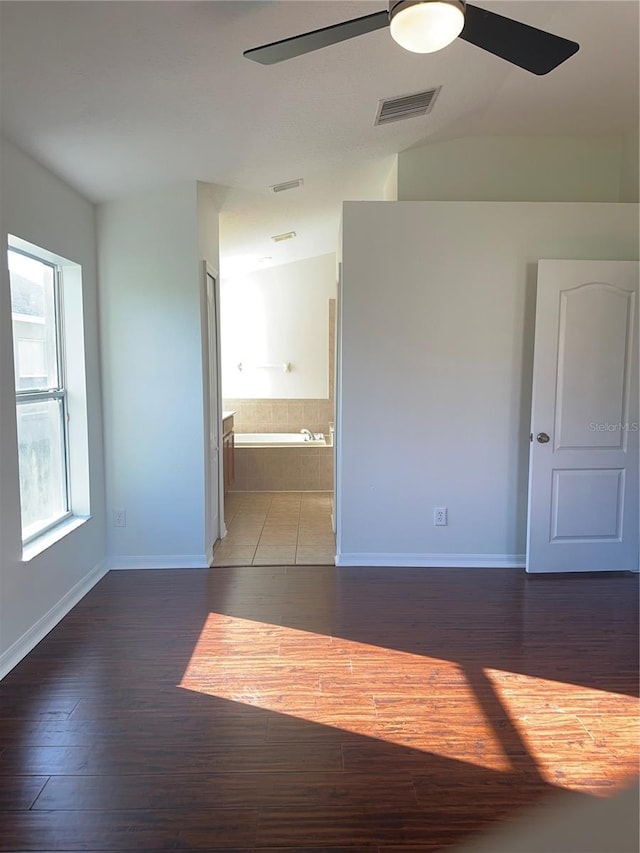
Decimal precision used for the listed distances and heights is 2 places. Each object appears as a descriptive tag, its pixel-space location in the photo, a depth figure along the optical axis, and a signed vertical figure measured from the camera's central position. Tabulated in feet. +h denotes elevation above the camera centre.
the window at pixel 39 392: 9.98 -0.29
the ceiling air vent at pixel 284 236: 18.68 +4.71
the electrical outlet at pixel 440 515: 13.28 -3.25
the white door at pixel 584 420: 12.30 -0.95
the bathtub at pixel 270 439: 22.29 -2.56
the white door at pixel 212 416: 13.38 -1.00
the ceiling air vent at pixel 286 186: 13.38 +4.59
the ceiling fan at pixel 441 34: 5.36 +3.49
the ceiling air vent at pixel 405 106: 10.36 +5.16
